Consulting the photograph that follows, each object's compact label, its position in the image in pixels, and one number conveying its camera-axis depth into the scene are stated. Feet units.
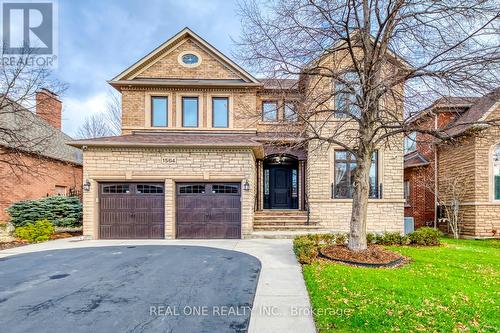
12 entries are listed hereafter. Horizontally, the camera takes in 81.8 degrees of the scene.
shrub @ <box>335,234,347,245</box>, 31.48
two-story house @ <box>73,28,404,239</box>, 39.40
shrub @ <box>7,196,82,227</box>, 43.42
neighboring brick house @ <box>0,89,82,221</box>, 47.53
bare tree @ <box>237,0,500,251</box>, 23.34
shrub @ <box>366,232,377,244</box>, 33.03
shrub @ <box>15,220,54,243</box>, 38.60
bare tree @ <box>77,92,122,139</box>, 94.07
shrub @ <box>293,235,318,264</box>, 24.63
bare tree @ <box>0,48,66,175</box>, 38.91
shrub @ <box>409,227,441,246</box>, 33.81
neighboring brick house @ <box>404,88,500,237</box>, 42.57
